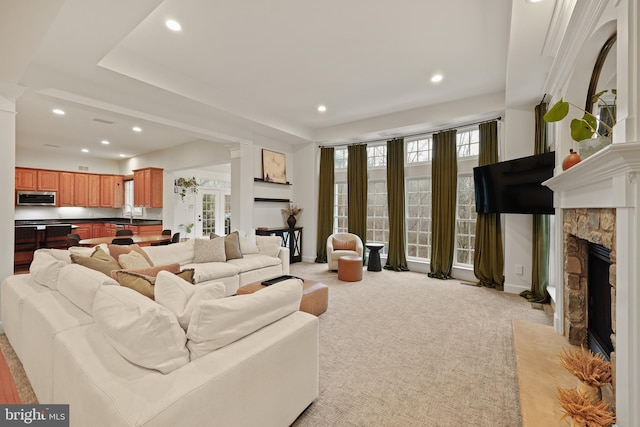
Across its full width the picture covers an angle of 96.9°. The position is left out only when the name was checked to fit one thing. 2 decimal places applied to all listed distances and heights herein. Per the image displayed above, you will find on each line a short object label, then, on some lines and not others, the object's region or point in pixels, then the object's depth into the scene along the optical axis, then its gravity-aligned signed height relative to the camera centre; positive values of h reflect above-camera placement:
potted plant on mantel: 1.80 +0.59
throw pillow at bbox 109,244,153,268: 2.99 -0.42
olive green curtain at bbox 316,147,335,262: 6.50 +0.32
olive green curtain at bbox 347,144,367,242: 6.14 +0.54
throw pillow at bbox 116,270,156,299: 1.78 -0.45
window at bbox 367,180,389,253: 6.14 +0.02
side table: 5.69 -0.87
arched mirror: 2.16 +1.08
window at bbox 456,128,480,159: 5.07 +1.33
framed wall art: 6.05 +1.03
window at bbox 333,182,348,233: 6.68 +0.15
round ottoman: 4.95 -0.97
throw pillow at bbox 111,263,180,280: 2.25 -0.50
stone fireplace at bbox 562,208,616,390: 2.07 -0.50
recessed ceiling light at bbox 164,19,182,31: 2.69 +1.82
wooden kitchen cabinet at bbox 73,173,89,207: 8.10 +0.64
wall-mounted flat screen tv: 3.35 +0.41
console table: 6.20 -0.57
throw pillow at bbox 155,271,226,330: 1.47 -0.45
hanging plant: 7.91 +0.79
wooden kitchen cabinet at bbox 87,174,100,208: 8.35 +0.61
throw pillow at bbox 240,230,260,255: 4.78 -0.56
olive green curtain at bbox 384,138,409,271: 5.69 +0.26
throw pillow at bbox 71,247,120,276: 2.37 -0.44
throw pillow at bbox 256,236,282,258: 4.96 -0.56
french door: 8.84 +0.03
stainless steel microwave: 7.23 +0.33
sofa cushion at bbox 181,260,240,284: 3.65 -0.78
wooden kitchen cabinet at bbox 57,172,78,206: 7.84 +0.61
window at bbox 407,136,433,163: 5.62 +1.32
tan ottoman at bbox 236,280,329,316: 3.10 -0.94
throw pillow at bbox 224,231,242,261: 4.42 -0.53
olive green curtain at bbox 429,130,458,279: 5.08 +0.25
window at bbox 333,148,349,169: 6.62 +1.34
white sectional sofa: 1.12 -0.69
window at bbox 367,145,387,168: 6.15 +1.29
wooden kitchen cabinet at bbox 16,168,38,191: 7.21 +0.81
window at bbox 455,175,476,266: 5.07 -0.11
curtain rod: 4.82 +1.61
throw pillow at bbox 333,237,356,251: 5.85 -0.63
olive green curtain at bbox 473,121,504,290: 4.54 -0.38
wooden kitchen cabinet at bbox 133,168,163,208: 7.49 +0.65
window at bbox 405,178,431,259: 5.60 -0.03
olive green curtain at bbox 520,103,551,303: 3.92 -0.38
